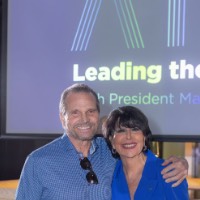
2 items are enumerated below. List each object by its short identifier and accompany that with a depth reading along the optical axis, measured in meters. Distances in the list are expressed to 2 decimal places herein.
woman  1.96
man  2.01
